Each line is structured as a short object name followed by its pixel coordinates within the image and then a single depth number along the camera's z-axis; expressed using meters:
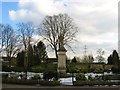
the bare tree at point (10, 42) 18.86
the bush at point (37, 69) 13.90
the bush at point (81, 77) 9.86
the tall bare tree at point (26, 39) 19.84
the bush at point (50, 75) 10.26
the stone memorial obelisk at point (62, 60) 12.14
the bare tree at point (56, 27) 20.96
